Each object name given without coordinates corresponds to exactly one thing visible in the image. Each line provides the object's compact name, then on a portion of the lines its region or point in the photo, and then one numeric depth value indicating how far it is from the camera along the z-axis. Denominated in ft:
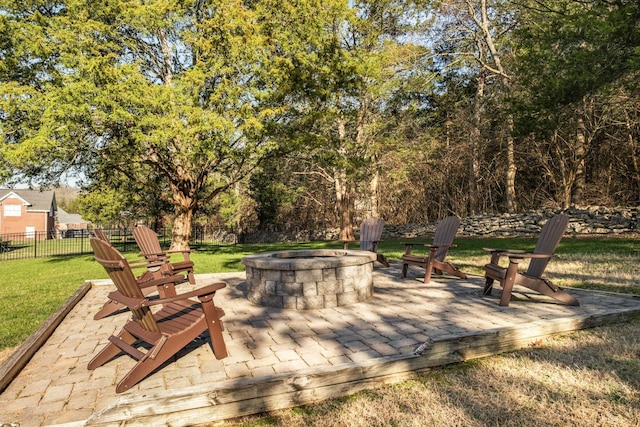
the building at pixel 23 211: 126.52
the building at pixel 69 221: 187.73
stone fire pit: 14.67
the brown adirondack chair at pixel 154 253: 18.26
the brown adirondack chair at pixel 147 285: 14.39
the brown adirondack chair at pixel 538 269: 13.94
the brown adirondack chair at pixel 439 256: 19.20
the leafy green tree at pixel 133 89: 33.71
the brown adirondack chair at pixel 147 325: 8.42
